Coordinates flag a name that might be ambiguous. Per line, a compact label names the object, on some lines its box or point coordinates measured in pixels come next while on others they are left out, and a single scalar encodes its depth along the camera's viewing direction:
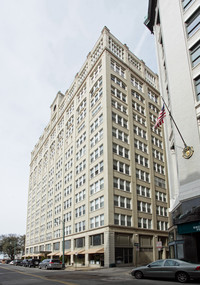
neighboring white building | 14.67
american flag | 17.37
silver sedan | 10.23
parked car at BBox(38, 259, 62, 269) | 26.54
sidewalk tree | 87.04
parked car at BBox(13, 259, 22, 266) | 44.06
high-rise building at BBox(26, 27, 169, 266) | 29.13
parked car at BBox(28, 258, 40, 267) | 34.27
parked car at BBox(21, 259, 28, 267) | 36.94
